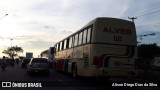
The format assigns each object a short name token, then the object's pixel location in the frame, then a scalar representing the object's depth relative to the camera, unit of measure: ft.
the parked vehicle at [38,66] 40.48
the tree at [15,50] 251.81
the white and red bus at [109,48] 26.42
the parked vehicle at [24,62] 69.28
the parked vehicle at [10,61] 82.55
